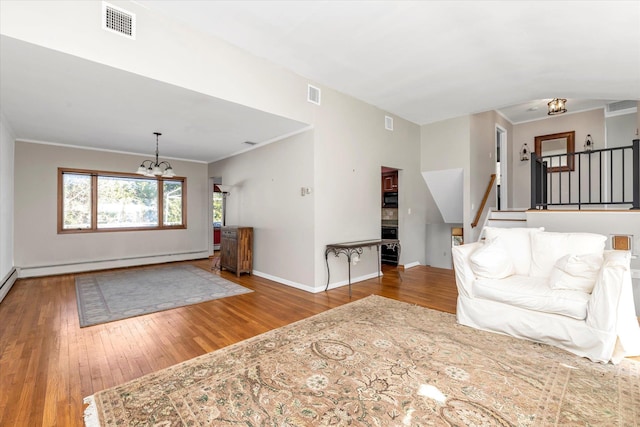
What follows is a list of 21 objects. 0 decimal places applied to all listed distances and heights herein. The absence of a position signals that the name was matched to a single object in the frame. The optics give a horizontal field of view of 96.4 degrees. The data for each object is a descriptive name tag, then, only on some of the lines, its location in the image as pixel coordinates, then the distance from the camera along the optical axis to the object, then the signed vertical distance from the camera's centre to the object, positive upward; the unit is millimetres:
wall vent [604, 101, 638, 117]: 5798 +2119
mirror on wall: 6742 +1563
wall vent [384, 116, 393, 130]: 5621 +1757
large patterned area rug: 1694 -1218
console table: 4402 -561
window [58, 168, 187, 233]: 5893 +248
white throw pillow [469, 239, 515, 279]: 3038 -557
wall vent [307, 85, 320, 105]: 4312 +1788
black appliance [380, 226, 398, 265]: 6391 -897
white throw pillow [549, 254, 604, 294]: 2576 -579
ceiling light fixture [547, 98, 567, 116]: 5799 +2148
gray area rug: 3607 -1228
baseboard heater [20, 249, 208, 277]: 5383 -1063
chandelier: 4922 +724
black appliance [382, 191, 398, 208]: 6449 +263
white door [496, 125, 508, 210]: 7168 +1086
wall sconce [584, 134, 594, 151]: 6430 +1523
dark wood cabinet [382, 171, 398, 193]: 6495 +696
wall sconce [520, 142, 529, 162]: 7379 +1503
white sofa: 2312 -740
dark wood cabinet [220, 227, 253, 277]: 5492 -730
